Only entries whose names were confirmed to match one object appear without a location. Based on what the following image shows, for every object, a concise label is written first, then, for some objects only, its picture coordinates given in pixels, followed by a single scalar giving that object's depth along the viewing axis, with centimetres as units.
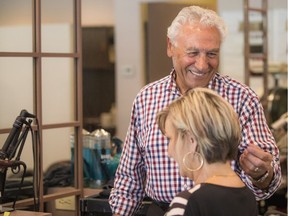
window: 358
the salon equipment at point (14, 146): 308
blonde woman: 201
